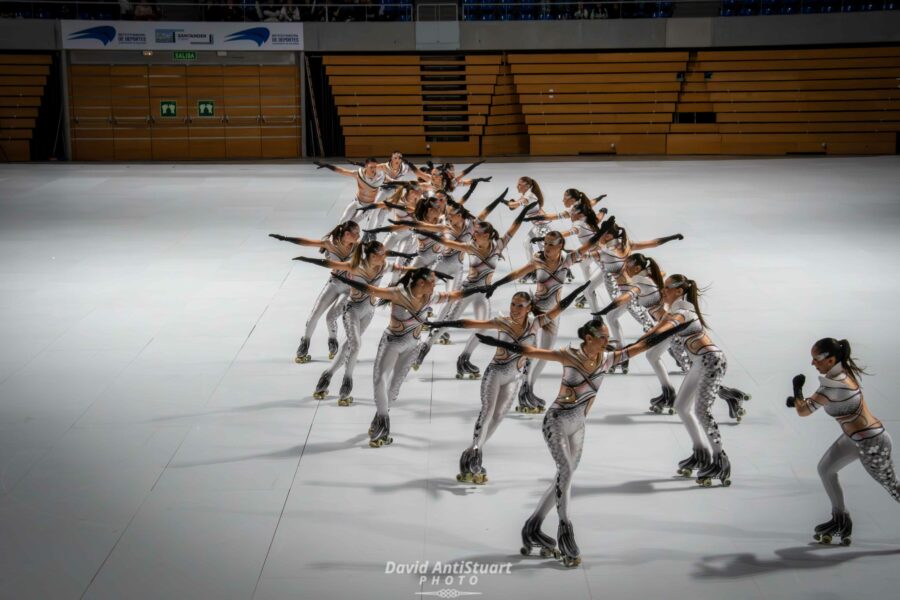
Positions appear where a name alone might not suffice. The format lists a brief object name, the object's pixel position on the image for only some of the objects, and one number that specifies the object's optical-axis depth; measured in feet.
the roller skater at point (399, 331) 29.30
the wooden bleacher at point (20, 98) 103.24
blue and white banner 102.78
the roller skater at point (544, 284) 33.27
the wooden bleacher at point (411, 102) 108.06
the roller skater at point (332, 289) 35.45
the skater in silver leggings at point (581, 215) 41.22
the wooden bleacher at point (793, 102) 104.73
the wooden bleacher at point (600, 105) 107.55
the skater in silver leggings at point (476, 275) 36.32
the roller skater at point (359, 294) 33.01
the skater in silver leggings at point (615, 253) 37.86
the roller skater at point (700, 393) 27.04
